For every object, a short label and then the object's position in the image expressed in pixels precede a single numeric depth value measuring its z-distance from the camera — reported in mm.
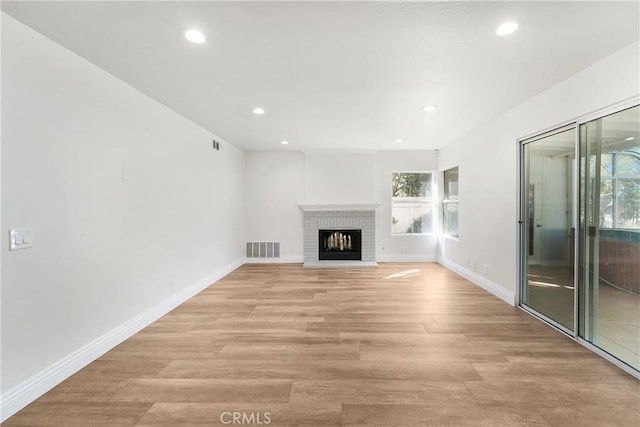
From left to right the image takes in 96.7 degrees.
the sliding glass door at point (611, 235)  2133
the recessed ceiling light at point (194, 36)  1850
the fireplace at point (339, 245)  6078
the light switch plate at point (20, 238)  1699
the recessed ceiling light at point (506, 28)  1769
